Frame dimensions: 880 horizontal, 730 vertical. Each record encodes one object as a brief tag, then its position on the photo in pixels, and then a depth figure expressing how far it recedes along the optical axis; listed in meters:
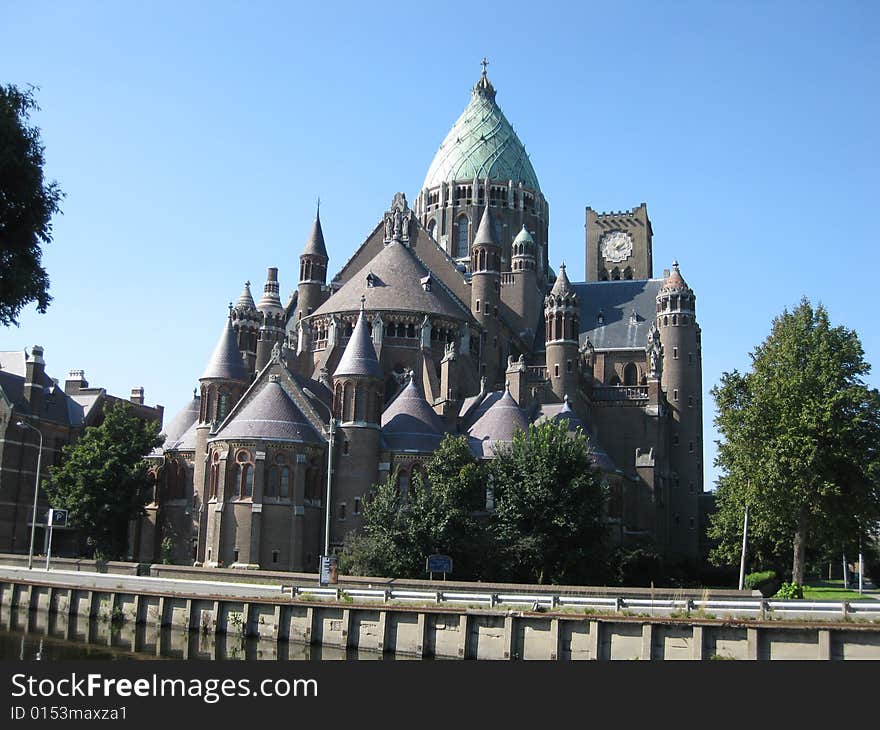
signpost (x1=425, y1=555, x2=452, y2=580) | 54.66
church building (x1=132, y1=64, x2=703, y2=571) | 72.12
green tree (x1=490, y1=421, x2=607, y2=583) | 63.81
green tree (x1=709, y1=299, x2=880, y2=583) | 59.66
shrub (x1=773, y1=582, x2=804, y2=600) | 57.28
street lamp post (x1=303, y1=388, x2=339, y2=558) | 58.31
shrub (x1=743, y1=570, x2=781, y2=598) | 76.12
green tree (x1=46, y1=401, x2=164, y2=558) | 78.69
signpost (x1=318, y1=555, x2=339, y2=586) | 52.22
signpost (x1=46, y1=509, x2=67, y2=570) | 65.88
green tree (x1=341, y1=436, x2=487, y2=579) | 60.34
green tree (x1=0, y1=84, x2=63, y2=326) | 33.94
